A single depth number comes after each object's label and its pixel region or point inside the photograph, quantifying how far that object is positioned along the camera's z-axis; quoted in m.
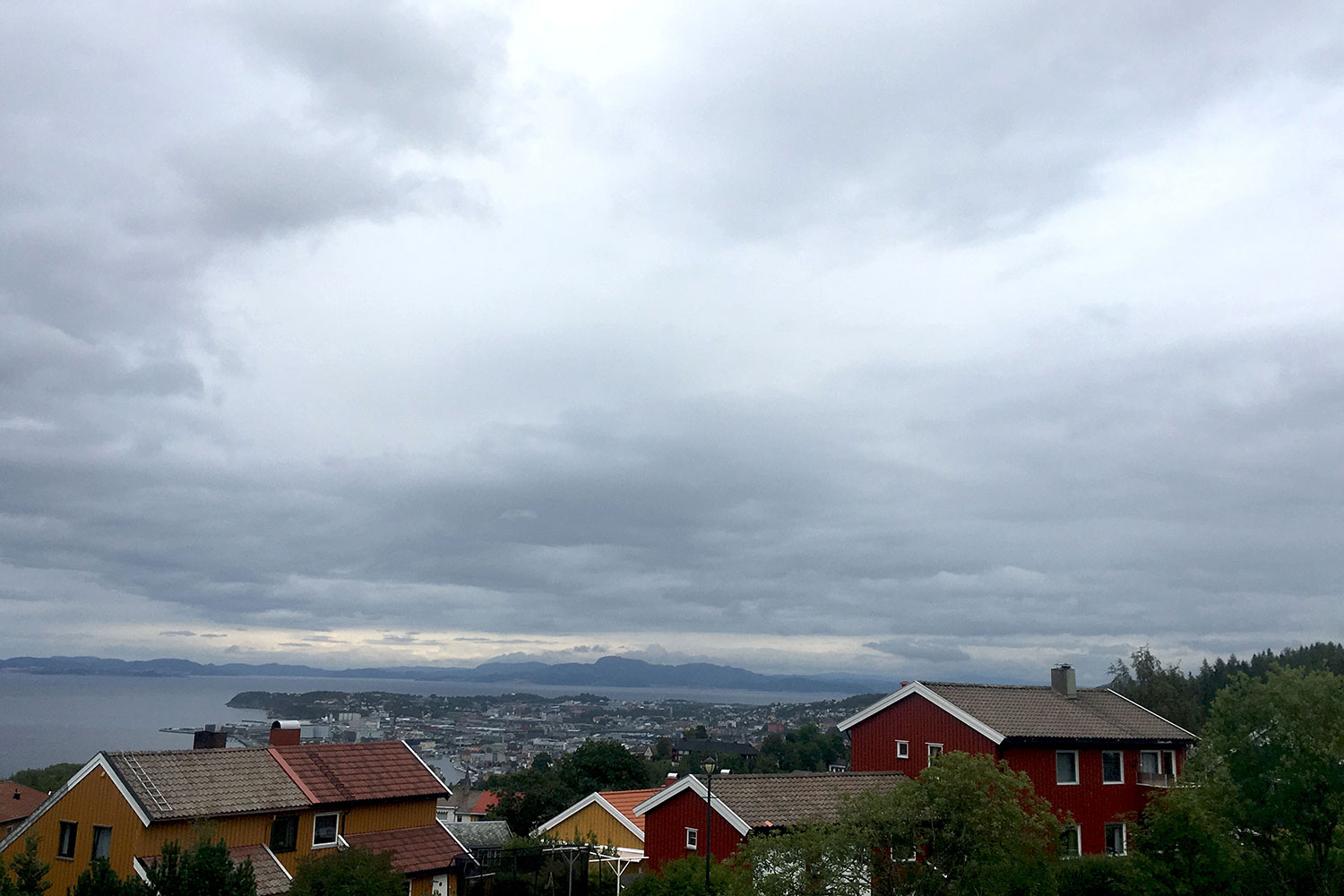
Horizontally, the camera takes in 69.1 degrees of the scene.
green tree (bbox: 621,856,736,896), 27.78
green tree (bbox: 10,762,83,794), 71.06
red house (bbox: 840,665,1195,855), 39.81
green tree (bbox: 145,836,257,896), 18.52
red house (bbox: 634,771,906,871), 33.03
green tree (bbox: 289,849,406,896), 22.62
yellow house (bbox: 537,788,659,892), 41.32
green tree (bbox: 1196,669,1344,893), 23.88
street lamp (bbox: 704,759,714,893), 29.98
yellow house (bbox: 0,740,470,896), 29.55
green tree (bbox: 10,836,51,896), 18.98
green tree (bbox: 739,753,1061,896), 23.03
